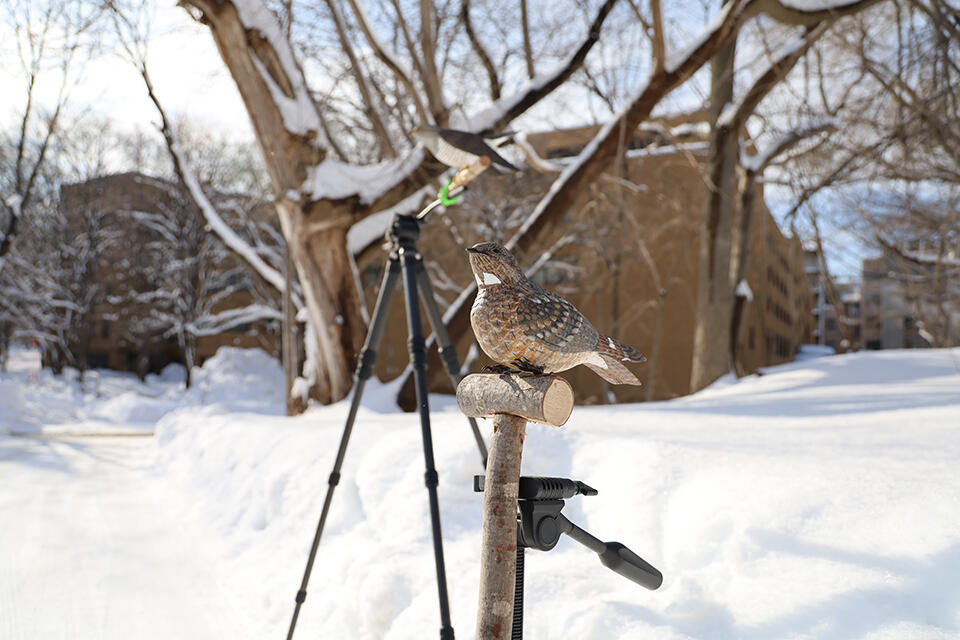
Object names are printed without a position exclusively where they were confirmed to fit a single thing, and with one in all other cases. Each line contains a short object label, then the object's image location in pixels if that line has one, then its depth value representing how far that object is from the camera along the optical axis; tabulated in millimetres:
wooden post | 1170
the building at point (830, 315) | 40156
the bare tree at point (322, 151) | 6336
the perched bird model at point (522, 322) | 1254
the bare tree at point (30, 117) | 9508
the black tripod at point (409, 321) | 2293
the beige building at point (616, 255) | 12023
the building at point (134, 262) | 20984
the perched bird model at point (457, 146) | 2256
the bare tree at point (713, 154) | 5730
